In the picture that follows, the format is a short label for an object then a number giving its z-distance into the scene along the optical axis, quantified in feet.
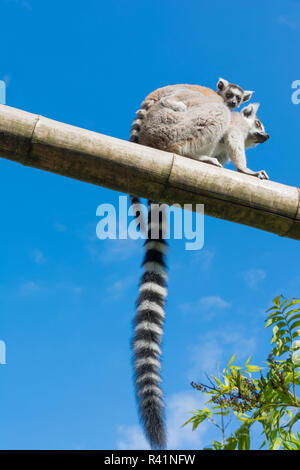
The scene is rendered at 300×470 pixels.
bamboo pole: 10.18
